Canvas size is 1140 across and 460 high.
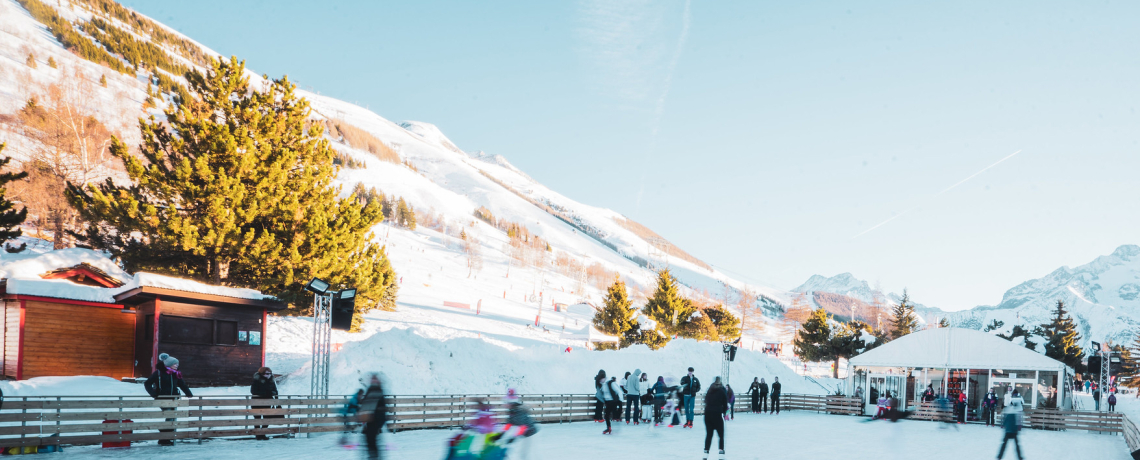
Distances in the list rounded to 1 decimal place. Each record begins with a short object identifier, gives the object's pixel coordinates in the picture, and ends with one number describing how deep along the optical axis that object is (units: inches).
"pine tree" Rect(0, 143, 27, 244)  900.6
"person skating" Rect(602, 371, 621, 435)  705.6
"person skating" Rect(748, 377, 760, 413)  1106.7
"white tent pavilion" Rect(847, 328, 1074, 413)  1118.4
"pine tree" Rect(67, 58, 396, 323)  880.9
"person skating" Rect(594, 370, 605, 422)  727.7
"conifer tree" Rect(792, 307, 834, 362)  2073.1
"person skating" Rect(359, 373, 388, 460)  360.5
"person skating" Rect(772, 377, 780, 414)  1119.6
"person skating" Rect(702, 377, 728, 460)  460.1
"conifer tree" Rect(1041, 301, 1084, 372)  2245.3
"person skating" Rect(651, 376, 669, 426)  780.6
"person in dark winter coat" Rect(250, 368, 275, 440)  519.2
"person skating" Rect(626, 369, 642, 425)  759.1
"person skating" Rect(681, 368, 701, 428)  749.9
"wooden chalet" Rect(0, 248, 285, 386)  695.7
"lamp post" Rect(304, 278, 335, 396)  572.7
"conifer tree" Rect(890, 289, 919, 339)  2444.6
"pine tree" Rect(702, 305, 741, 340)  2059.5
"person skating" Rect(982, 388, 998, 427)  1026.3
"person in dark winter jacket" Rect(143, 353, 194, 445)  468.4
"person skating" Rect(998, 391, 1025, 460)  490.9
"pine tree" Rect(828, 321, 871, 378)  2041.1
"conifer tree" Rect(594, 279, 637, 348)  1811.0
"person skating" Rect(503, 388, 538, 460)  341.1
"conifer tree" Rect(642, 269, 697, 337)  1910.7
